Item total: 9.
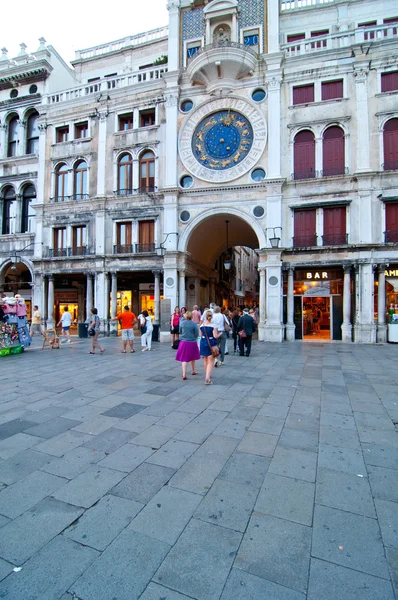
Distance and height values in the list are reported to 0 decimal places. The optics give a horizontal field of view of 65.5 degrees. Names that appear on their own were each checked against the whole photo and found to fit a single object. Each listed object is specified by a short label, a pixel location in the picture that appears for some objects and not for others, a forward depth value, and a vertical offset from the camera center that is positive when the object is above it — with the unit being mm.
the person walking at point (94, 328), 12336 -855
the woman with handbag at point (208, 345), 7391 -929
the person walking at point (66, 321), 16344 -756
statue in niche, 19422 +17277
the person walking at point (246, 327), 11438 -743
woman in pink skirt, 7637 -889
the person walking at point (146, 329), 13562 -1005
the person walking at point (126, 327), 12868 -841
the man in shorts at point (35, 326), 17281 -1313
